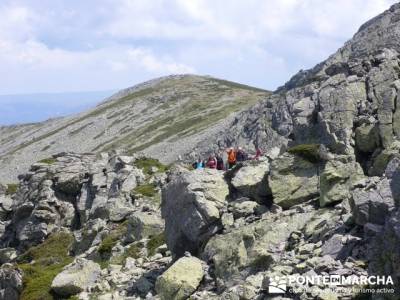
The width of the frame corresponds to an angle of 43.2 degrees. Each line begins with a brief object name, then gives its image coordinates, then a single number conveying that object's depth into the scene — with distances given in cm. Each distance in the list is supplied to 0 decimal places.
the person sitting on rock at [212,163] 3550
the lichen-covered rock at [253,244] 1997
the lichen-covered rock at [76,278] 2609
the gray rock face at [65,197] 4553
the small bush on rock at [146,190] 4389
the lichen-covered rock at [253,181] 2547
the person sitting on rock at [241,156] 3532
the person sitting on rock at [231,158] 3397
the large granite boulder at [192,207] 2420
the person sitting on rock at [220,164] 3688
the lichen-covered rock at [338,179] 2223
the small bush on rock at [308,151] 2516
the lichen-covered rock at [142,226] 3325
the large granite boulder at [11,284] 3025
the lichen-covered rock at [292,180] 2417
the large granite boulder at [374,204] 1698
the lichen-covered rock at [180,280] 2077
